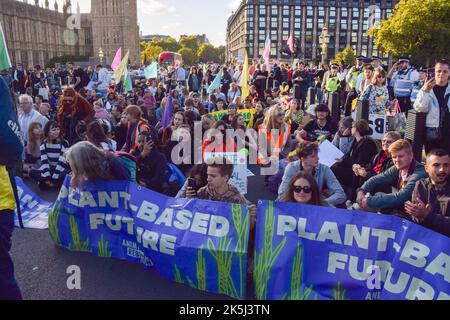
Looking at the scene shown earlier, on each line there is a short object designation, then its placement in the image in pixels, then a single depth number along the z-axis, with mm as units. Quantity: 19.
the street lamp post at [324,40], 32919
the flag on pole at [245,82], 12875
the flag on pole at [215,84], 15121
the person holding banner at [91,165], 4859
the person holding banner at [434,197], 3779
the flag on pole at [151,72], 18766
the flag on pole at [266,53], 20362
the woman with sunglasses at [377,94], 10547
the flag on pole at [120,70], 15008
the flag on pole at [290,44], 26252
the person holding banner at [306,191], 4215
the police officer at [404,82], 12523
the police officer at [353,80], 14758
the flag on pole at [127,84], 16283
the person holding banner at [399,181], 4863
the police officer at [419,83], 12174
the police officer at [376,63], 11703
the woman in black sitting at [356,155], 6734
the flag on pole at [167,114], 9883
